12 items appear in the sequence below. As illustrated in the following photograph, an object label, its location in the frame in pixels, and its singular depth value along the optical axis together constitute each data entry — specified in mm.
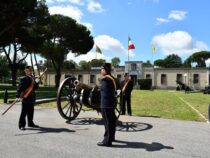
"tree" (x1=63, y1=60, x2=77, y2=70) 51031
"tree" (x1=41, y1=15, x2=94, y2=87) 28137
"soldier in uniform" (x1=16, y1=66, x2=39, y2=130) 4915
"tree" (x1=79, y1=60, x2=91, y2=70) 60757
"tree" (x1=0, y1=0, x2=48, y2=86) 15682
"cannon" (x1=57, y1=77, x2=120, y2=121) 5349
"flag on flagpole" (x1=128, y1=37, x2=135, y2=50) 26021
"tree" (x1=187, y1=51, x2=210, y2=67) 56546
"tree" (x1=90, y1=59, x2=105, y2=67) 57615
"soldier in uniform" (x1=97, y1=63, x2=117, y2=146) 3830
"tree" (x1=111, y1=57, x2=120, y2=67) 67283
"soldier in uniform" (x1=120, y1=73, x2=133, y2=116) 6728
